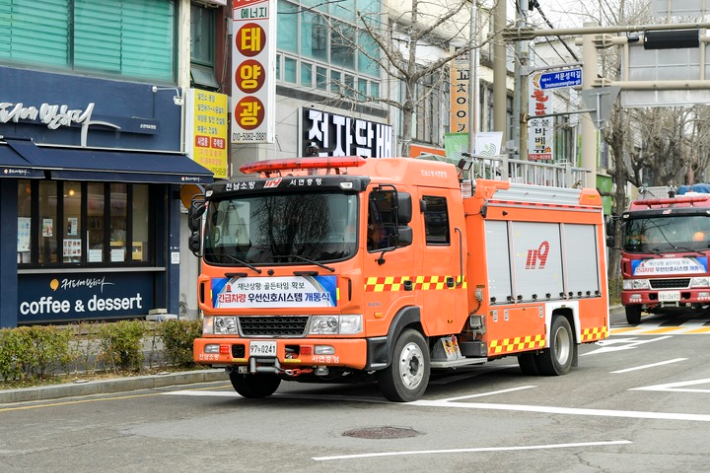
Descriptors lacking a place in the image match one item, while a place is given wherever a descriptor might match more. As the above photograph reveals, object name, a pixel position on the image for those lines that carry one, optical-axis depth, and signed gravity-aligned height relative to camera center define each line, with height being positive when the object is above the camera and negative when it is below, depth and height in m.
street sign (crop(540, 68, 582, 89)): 25.62 +4.94
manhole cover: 10.06 -1.42
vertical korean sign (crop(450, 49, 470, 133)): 31.86 +5.68
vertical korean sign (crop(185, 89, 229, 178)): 22.64 +3.39
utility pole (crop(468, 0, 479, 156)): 24.46 +5.13
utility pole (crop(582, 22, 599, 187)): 25.94 +5.12
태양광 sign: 22.11 +4.51
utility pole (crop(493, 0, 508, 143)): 22.47 +4.46
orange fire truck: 11.80 +0.14
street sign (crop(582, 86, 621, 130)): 24.86 +4.23
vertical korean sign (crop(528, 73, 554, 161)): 33.66 +5.15
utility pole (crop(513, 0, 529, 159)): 24.38 +4.26
